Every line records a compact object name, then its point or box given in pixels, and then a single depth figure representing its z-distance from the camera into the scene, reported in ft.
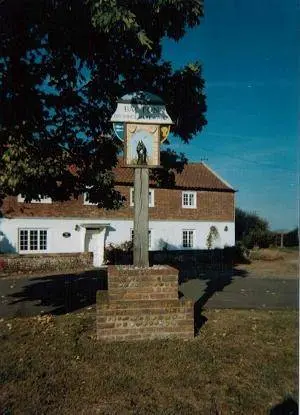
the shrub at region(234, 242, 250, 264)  99.63
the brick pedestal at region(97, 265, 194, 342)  22.30
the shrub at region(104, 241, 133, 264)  88.17
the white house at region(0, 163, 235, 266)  87.35
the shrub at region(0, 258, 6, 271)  73.77
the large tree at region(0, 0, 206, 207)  22.80
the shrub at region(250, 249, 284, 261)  101.14
